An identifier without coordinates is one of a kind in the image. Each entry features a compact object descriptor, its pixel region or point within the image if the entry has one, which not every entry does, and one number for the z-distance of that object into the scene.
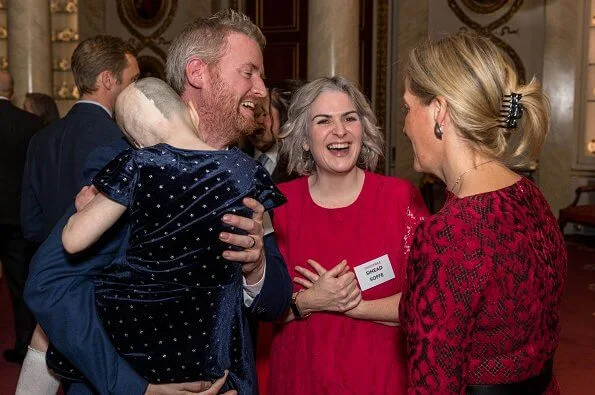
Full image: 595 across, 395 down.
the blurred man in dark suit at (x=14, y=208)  5.23
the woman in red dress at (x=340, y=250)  2.52
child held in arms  1.68
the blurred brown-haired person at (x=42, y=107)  6.28
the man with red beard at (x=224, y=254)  1.76
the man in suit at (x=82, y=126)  3.84
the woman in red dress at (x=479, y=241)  1.58
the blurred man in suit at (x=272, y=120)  3.95
